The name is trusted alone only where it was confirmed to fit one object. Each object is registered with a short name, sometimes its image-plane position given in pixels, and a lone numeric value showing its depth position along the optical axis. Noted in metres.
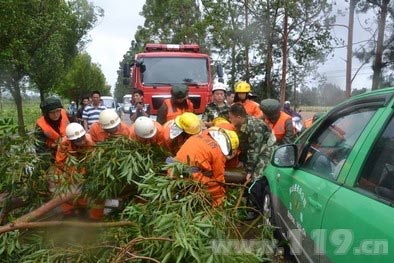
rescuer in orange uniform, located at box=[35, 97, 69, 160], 4.84
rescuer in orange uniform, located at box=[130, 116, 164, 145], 4.32
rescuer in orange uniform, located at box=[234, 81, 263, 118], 6.67
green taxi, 1.97
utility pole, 21.97
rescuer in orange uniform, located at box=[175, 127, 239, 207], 3.61
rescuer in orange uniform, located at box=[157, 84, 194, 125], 6.29
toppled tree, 2.81
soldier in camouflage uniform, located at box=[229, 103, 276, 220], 4.76
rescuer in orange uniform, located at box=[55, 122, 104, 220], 3.86
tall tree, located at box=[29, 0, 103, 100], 15.15
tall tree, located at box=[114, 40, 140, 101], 13.05
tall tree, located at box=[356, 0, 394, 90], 15.27
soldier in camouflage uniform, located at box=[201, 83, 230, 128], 6.81
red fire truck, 12.56
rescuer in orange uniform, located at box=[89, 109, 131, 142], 4.59
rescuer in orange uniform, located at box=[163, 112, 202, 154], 4.27
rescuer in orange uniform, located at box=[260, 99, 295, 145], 5.84
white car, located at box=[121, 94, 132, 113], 34.23
